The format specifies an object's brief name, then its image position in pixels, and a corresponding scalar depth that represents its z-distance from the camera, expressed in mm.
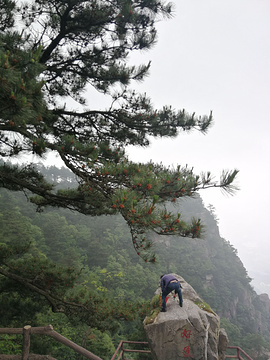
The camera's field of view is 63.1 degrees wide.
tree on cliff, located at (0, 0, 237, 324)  2020
